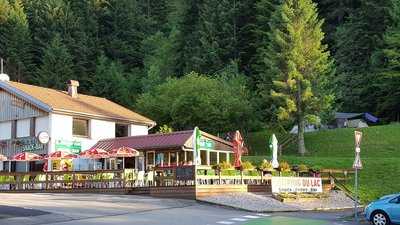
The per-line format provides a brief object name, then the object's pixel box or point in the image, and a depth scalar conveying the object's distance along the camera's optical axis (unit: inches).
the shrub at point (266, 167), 1334.3
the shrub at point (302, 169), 1415.0
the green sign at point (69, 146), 1626.5
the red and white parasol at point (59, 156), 1466.5
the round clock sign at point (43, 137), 1594.5
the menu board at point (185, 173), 1112.8
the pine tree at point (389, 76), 2613.2
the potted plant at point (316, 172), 1373.0
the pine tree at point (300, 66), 2174.0
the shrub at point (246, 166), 1288.5
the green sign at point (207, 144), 1630.0
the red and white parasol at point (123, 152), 1400.1
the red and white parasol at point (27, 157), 1491.1
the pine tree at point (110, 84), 3292.3
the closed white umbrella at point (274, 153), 1412.6
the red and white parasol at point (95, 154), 1414.9
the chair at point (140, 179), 1214.9
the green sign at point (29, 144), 1653.5
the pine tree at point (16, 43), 3408.0
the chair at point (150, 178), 1212.5
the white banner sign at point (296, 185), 1198.3
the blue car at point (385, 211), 784.9
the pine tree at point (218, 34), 2955.2
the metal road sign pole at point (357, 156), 864.9
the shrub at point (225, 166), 1208.5
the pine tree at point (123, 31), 3774.6
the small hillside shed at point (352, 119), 2928.2
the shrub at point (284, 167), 1385.5
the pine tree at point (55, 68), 3233.3
